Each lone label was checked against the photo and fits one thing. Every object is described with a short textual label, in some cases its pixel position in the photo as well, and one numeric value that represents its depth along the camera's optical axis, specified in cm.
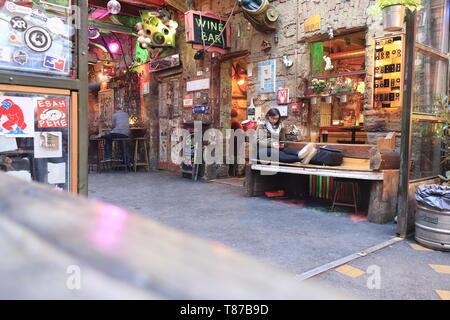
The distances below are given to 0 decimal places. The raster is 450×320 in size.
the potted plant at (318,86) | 571
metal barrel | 321
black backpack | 497
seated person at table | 902
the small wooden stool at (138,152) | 954
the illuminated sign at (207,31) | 695
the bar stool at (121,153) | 934
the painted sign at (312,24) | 588
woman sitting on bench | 547
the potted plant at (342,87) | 538
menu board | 478
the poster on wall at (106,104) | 1210
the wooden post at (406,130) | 357
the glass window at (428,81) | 386
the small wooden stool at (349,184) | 484
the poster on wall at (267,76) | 661
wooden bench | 425
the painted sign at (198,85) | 812
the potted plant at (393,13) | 409
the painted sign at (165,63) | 892
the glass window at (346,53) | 726
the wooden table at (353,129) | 651
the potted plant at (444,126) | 394
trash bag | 324
